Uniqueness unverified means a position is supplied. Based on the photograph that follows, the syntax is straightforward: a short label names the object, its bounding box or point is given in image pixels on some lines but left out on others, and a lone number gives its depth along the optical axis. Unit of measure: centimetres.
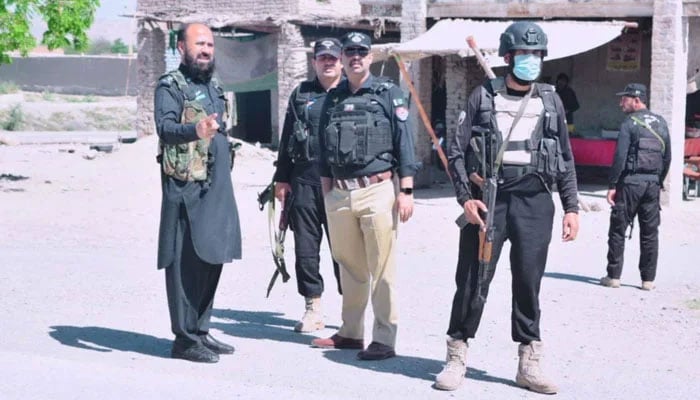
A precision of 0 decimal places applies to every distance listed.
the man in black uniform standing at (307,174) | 732
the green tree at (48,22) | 1716
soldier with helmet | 595
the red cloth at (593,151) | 1759
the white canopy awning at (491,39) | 1480
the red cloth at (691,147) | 1691
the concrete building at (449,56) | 1548
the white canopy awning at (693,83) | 1590
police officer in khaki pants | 661
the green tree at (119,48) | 8045
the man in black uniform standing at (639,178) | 990
